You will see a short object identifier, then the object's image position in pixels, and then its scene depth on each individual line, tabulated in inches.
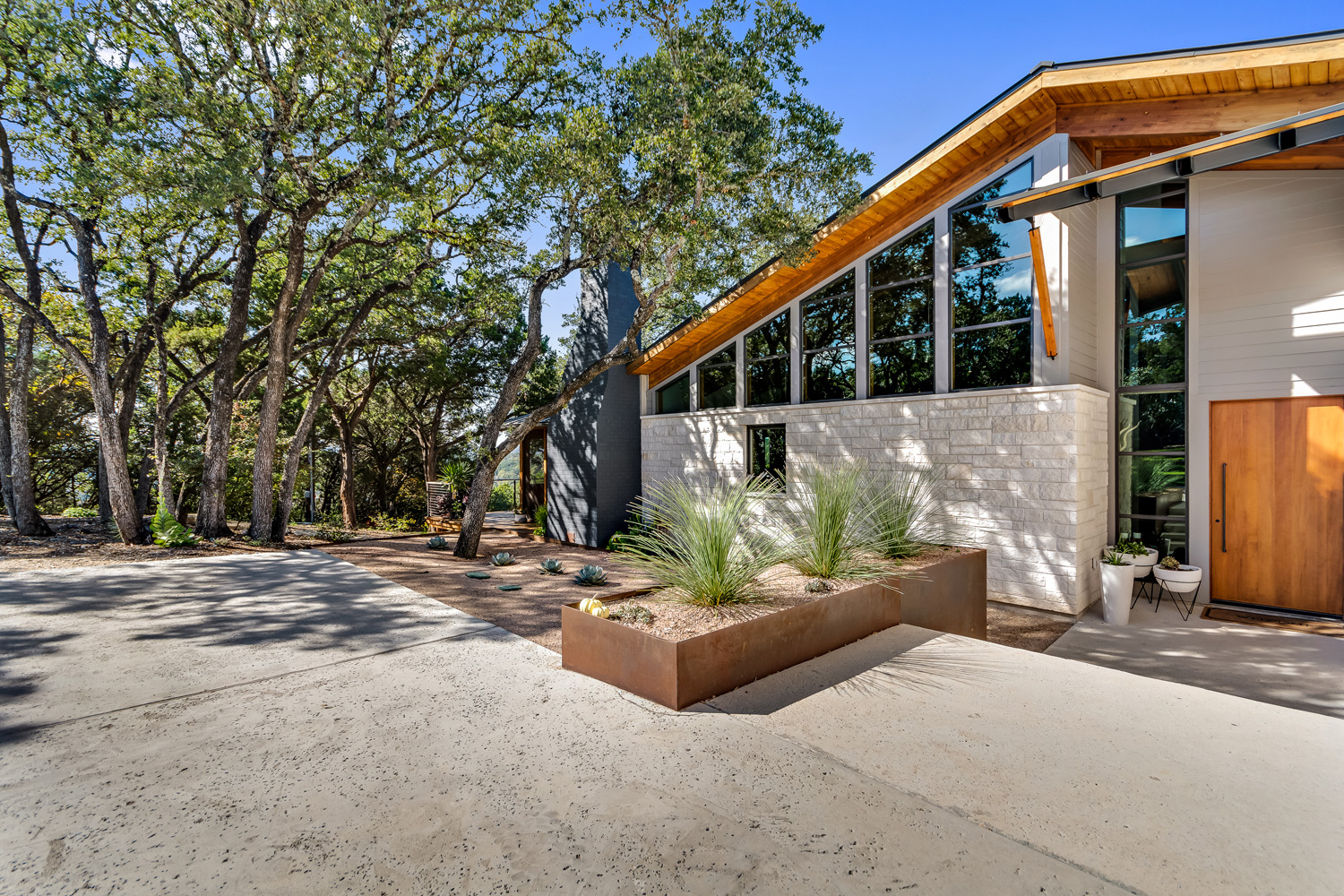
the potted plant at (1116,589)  218.2
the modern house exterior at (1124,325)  219.3
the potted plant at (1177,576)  229.0
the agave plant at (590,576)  246.1
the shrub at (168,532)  307.7
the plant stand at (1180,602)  231.5
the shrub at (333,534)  382.0
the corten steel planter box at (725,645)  110.7
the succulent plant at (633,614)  124.6
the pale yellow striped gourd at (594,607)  131.4
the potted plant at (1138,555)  236.7
